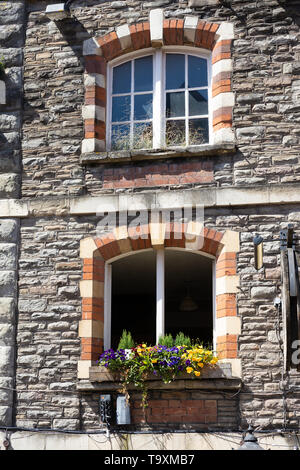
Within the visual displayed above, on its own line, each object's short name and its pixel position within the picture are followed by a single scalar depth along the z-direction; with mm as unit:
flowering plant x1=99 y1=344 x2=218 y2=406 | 8070
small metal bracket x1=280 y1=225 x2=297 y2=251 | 7473
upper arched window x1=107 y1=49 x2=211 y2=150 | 9211
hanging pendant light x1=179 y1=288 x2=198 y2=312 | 12242
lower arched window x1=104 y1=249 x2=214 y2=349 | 10938
